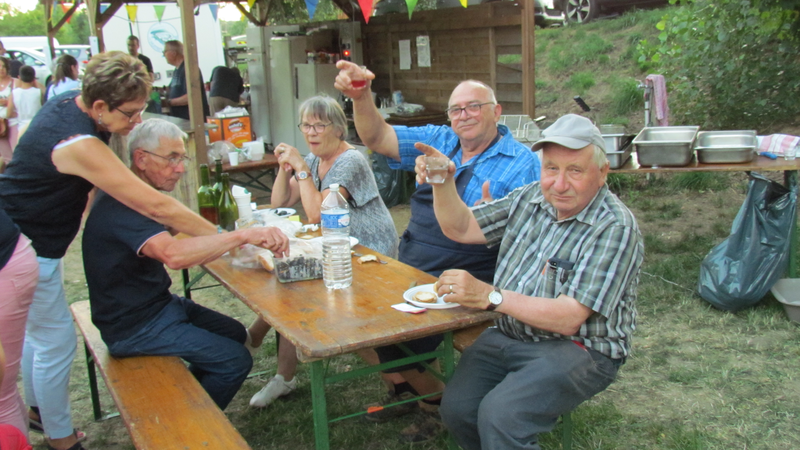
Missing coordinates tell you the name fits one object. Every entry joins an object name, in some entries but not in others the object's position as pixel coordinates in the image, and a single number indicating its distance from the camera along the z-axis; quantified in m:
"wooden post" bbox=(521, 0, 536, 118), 6.56
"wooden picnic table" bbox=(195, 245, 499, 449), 2.04
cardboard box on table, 7.23
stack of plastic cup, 3.22
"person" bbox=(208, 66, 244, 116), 9.45
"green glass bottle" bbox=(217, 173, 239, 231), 3.43
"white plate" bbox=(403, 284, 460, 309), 2.26
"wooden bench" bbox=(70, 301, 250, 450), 2.09
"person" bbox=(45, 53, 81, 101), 7.86
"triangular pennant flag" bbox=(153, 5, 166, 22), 15.37
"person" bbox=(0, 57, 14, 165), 8.10
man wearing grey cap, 2.06
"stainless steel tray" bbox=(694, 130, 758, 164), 4.31
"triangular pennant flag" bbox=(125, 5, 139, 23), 13.46
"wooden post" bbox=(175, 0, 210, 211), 6.11
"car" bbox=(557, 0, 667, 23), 12.59
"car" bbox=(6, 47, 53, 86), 18.43
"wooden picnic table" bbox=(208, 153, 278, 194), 6.68
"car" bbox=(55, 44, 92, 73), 21.38
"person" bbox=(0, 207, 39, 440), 2.37
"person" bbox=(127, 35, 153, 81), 10.30
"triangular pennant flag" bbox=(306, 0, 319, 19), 6.87
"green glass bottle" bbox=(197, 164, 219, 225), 3.39
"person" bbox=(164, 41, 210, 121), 8.20
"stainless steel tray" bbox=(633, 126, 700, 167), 4.38
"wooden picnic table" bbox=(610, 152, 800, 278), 4.14
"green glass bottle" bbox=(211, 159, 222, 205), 3.40
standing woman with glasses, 2.39
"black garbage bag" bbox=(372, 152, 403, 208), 7.62
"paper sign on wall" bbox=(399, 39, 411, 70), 8.69
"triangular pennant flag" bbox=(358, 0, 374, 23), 5.02
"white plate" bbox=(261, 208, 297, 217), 3.56
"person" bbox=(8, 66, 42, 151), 7.83
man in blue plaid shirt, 2.95
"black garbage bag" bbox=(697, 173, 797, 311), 4.04
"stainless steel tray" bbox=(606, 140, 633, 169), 4.62
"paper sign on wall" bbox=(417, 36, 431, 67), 8.37
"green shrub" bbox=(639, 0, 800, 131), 6.98
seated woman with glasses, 3.34
